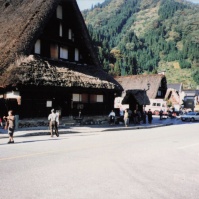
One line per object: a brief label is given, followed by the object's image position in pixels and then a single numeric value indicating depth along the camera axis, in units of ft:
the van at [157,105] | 179.52
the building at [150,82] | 178.91
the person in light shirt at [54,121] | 55.57
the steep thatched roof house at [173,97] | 239.54
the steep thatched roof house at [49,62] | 69.92
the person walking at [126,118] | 86.63
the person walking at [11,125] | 44.91
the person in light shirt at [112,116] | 90.99
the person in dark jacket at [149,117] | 102.32
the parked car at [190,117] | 133.18
